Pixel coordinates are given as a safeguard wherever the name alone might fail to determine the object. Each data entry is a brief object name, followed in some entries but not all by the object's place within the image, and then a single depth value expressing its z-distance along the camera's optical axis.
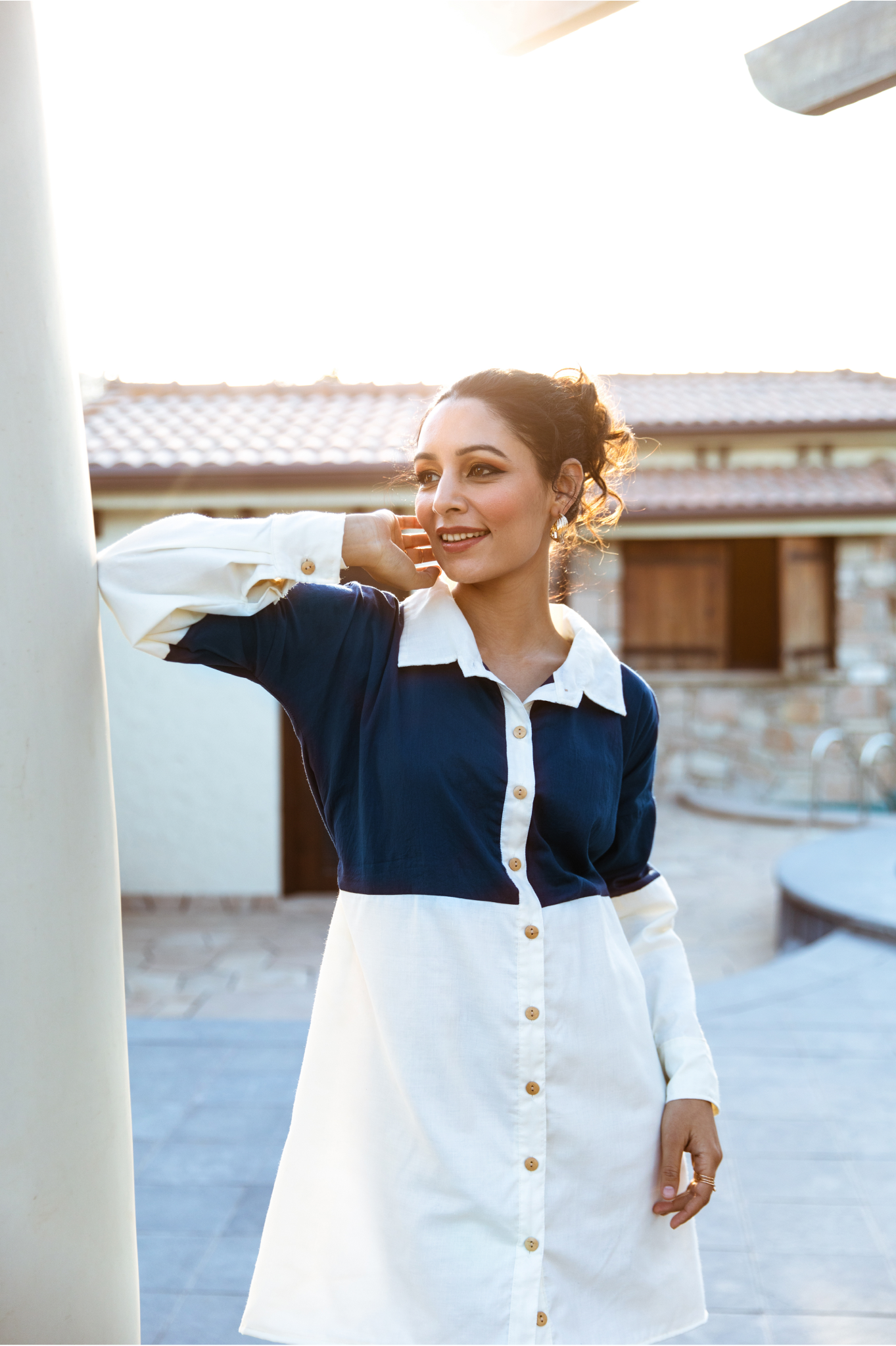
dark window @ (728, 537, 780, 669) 15.66
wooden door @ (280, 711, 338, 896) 7.78
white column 1.30
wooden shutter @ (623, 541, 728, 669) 12.68
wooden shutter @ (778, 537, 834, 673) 12.22
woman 1.38
